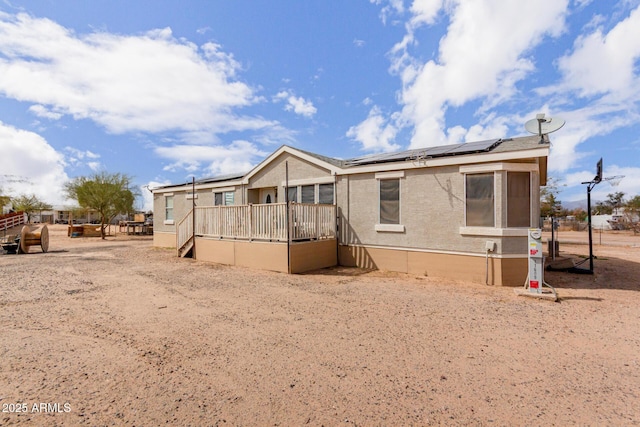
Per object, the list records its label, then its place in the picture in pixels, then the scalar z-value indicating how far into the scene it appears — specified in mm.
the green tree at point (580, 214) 44994
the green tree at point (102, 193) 24266
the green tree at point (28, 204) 40969
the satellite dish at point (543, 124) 7996
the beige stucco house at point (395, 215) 7801
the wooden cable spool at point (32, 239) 14383
